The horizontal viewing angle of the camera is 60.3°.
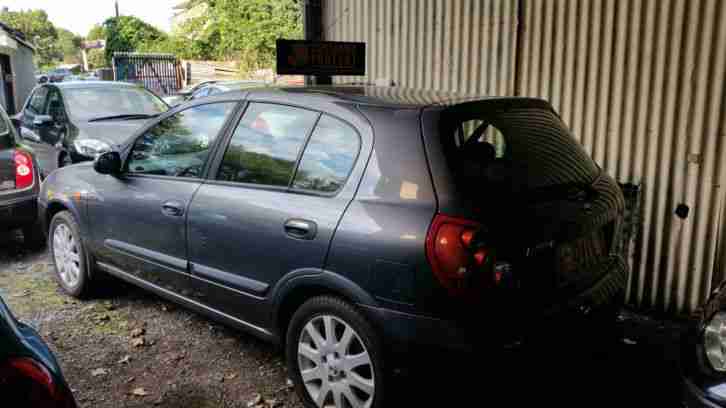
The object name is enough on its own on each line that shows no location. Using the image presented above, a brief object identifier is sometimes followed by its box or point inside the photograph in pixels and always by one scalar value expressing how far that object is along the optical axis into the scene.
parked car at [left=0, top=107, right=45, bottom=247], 6.21
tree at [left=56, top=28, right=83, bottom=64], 106.25
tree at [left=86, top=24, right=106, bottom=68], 59.12
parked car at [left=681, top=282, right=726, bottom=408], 2.50
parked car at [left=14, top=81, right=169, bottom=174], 8.44
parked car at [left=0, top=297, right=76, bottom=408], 1.71
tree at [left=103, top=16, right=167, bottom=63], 36.91
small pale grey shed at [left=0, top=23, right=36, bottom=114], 27.58
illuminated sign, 5.26
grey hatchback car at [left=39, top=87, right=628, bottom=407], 2.74
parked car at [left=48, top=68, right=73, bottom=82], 38.56
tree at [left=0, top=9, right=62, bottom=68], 91.25
